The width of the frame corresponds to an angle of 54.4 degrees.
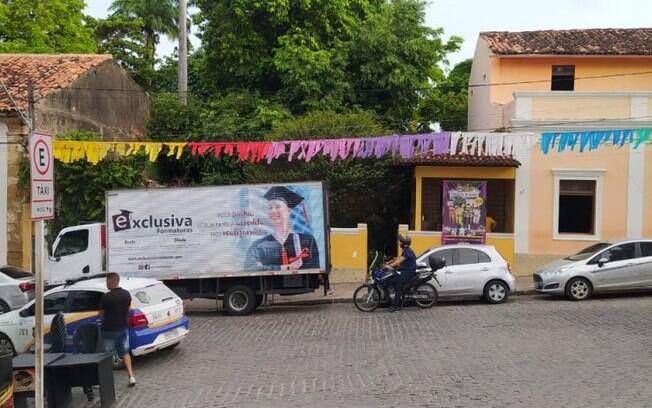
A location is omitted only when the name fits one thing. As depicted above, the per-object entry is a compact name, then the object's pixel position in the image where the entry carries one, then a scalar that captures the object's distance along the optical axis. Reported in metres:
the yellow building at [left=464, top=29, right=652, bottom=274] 19.09
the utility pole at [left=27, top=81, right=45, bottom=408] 5.84
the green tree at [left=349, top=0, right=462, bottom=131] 25.02
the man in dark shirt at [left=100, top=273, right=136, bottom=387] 8.85
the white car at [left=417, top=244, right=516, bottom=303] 14.95
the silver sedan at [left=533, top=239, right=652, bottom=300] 15.14
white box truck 14.77
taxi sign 5.77
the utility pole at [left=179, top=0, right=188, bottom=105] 29.04
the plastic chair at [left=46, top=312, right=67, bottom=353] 8.24
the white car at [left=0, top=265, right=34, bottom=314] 14.21
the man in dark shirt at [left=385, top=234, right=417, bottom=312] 14.20
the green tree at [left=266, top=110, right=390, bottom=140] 20.09
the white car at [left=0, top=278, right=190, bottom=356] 9.65
